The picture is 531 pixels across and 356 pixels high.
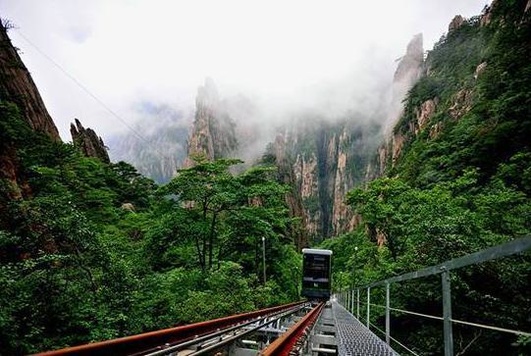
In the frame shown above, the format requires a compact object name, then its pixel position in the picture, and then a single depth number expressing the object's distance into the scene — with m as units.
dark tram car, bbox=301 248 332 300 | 21.34
